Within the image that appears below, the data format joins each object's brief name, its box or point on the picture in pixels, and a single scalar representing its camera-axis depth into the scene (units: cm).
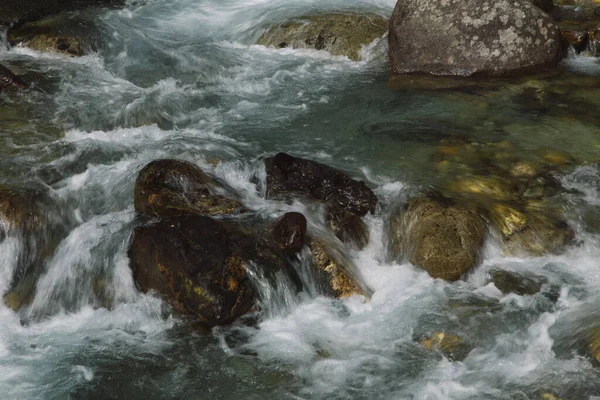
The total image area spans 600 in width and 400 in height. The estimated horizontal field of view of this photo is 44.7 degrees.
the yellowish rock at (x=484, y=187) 691
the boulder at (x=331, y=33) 1084
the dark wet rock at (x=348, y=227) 652
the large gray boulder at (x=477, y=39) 968
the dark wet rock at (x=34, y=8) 1167
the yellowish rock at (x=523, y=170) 721
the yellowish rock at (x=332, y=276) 597
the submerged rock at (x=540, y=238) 638
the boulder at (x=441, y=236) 611
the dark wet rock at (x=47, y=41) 1075
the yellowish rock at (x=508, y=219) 649
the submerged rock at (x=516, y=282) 591
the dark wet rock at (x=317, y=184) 680
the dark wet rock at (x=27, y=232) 626
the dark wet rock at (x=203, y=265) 561
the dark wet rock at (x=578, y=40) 1028
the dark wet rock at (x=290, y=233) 607
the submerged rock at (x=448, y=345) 523
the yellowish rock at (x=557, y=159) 741
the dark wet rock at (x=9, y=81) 917
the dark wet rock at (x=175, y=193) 643
